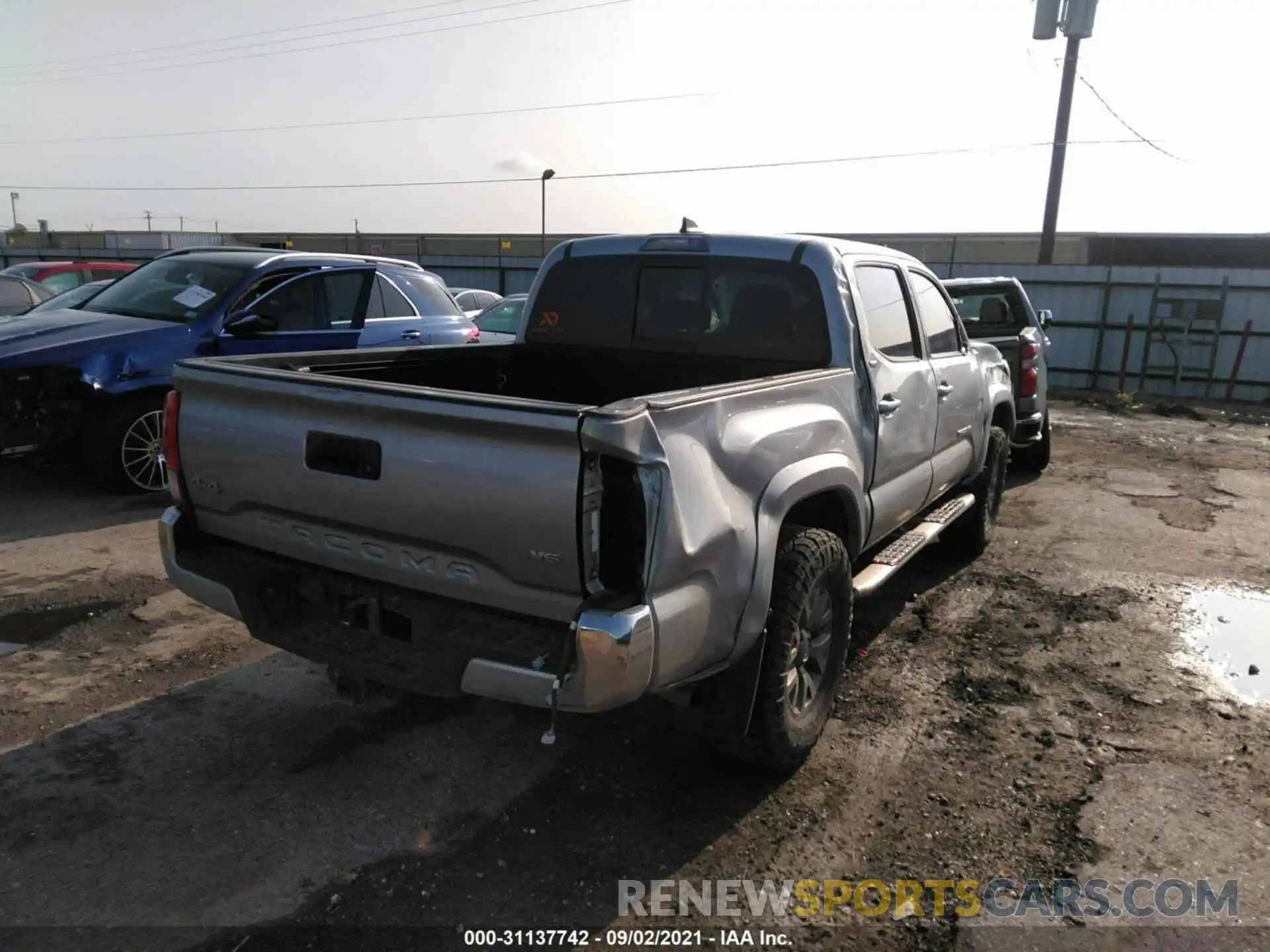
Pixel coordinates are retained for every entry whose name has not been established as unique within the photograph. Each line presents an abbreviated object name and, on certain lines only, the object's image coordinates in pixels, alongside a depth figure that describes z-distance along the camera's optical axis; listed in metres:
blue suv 6.39
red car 13.11
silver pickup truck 2.50
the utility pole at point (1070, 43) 18.23
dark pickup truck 8.71
